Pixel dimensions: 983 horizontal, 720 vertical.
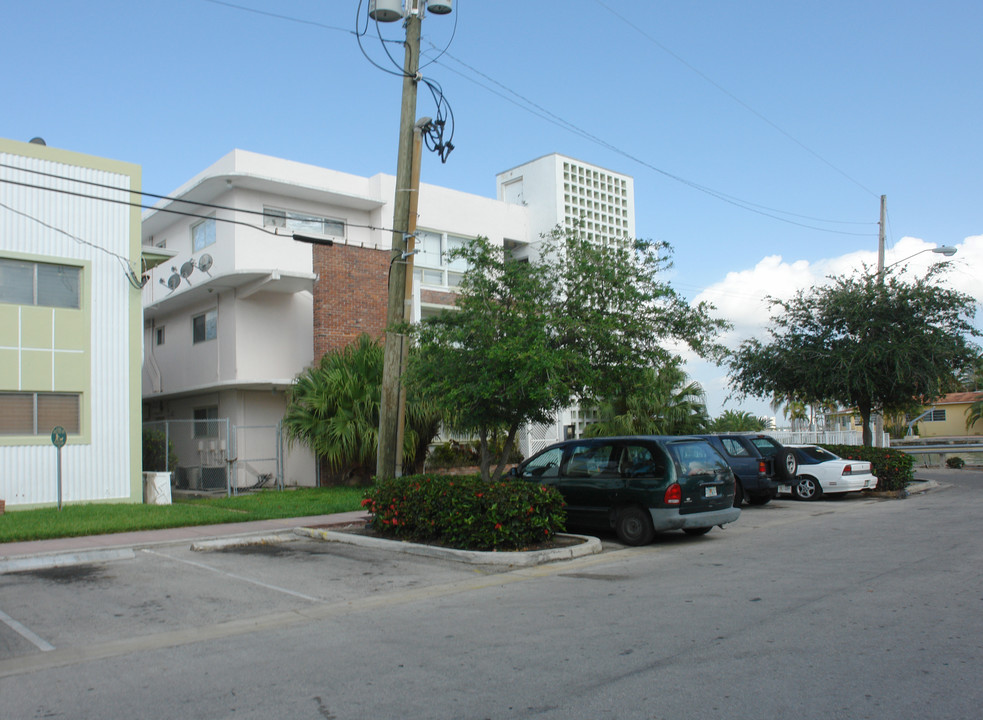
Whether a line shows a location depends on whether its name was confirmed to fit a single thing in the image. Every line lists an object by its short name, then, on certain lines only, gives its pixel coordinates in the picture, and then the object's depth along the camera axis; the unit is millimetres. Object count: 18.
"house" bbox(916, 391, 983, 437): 59628
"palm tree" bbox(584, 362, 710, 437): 23828
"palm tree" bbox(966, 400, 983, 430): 55797
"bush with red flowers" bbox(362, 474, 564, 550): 10953
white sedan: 18859
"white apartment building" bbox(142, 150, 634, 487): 22969
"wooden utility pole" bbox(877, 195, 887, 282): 27023
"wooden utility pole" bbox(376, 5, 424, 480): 13711
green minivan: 11633
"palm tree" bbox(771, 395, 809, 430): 67125
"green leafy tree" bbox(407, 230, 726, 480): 12289
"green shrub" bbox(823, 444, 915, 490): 20344
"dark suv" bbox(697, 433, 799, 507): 17359
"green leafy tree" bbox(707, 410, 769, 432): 27039
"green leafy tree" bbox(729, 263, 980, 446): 21000
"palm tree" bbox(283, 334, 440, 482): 19922
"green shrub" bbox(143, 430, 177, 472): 21312
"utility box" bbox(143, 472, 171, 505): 18219
